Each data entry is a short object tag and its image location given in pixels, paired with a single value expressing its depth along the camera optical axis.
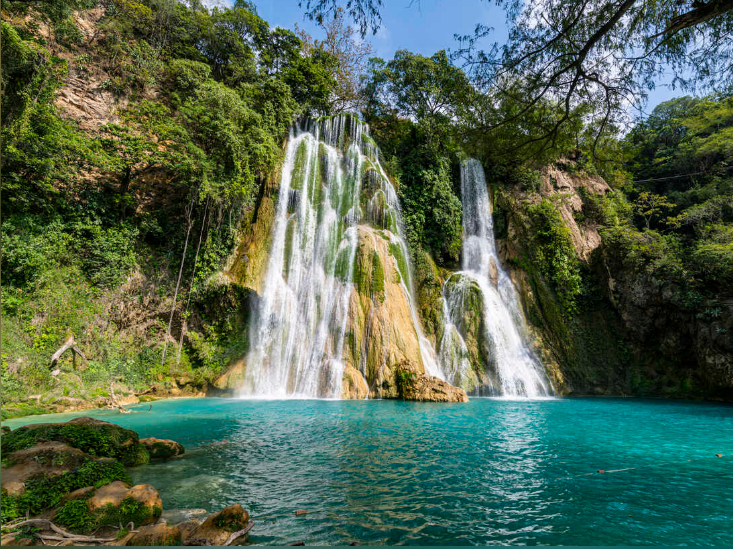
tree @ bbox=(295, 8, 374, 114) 24.47
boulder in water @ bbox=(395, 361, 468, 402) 11.83
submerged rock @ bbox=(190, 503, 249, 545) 3.24
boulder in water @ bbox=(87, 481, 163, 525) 3.53
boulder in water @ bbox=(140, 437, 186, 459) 5.74
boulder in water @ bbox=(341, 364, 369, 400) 12.50
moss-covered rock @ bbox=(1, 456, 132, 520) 3.55
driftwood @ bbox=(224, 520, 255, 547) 3.18
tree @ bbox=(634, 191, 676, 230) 18.54
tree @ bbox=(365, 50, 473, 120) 21.64
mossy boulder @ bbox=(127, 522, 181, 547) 3.06
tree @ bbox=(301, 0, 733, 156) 5.66
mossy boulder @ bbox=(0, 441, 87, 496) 3.92
